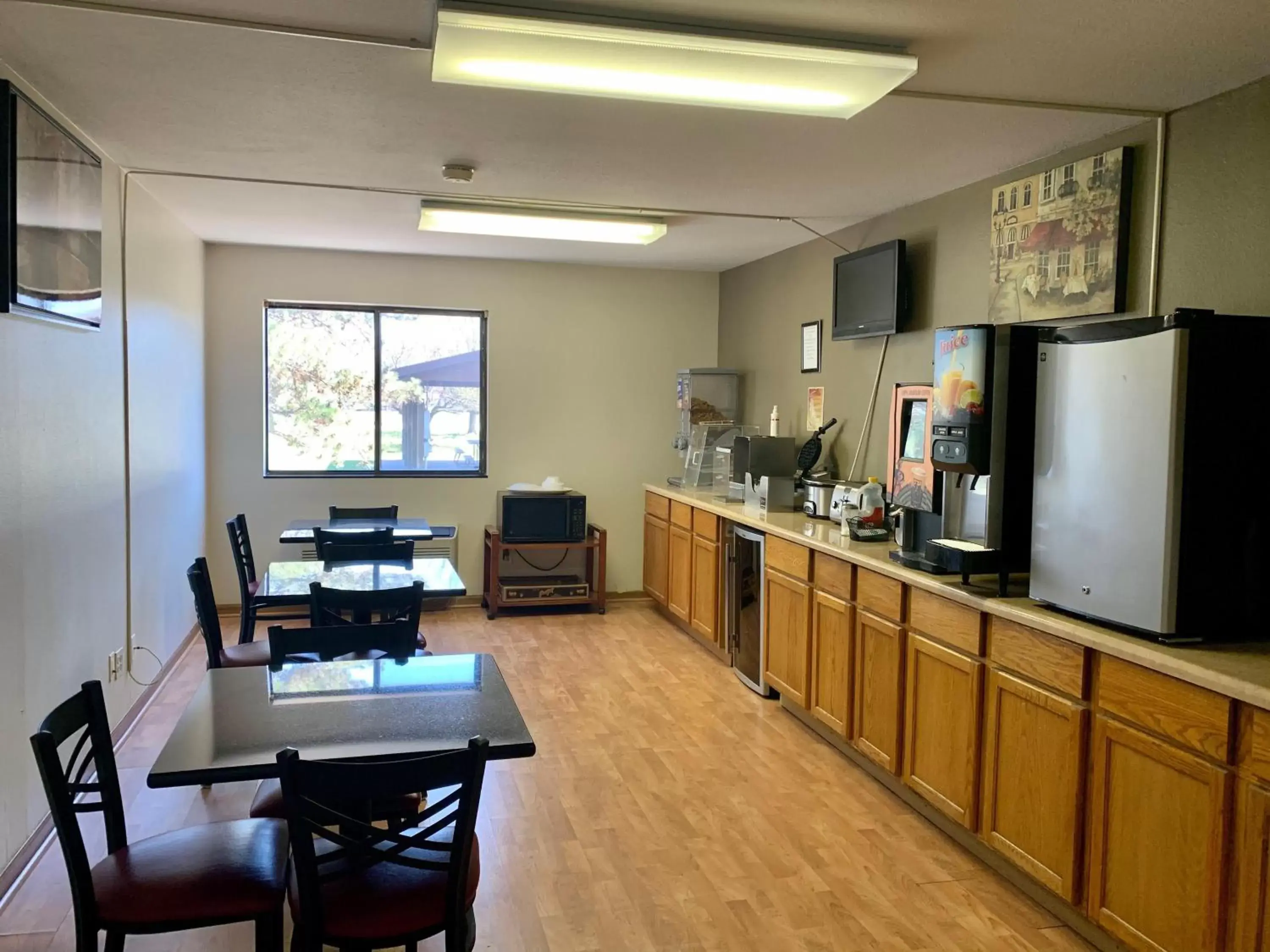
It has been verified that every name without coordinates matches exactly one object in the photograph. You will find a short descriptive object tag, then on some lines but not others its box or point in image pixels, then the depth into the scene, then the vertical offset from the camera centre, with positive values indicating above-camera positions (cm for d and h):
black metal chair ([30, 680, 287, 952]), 181 -97
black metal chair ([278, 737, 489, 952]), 171 -89
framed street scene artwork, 312 +75
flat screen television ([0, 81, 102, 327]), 266 +66
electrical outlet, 375 -101
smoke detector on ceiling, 381 +108
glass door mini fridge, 471 -90
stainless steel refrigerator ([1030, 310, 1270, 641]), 228 -7
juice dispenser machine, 288 +4
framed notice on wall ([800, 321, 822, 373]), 532 +54
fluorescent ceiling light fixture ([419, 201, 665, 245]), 453 +108
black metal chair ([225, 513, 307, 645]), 418 -73
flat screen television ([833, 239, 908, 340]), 435 +74
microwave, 624 -58
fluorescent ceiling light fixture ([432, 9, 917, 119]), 225 +98
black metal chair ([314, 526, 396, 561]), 432 -54
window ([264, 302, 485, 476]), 633 +26
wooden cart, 626 -97
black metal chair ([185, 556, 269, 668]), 336 -72
